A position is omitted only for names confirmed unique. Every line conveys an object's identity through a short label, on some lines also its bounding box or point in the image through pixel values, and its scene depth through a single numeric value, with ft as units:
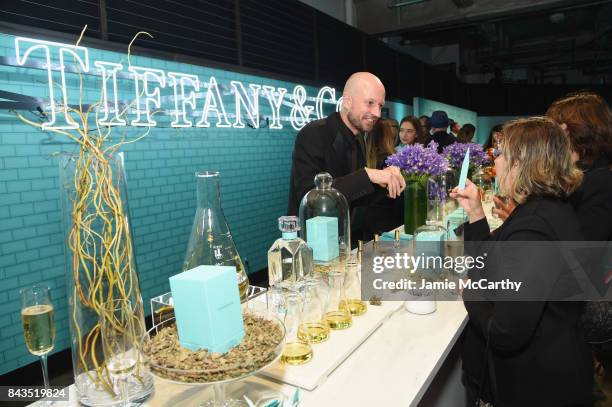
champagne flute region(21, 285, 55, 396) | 4.74
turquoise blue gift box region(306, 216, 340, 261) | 5.24
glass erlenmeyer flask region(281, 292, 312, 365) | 4.10
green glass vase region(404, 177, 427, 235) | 7.47
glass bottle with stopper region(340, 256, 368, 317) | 5.08
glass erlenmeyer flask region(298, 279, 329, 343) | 4.39
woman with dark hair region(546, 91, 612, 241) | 6.98
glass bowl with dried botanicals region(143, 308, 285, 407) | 2.96
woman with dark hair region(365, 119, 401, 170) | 11.34
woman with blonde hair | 4.34
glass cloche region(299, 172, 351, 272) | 5.25
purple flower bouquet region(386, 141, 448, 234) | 7.36
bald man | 8.56
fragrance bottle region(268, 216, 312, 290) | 4.42
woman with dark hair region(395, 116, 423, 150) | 16.63
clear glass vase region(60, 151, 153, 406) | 3.28
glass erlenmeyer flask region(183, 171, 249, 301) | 4.66
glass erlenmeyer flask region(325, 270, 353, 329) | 4.73
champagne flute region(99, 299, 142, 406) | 3.34
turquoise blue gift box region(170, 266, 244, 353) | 3.03
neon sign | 10.11
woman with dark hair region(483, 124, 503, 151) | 18.39
